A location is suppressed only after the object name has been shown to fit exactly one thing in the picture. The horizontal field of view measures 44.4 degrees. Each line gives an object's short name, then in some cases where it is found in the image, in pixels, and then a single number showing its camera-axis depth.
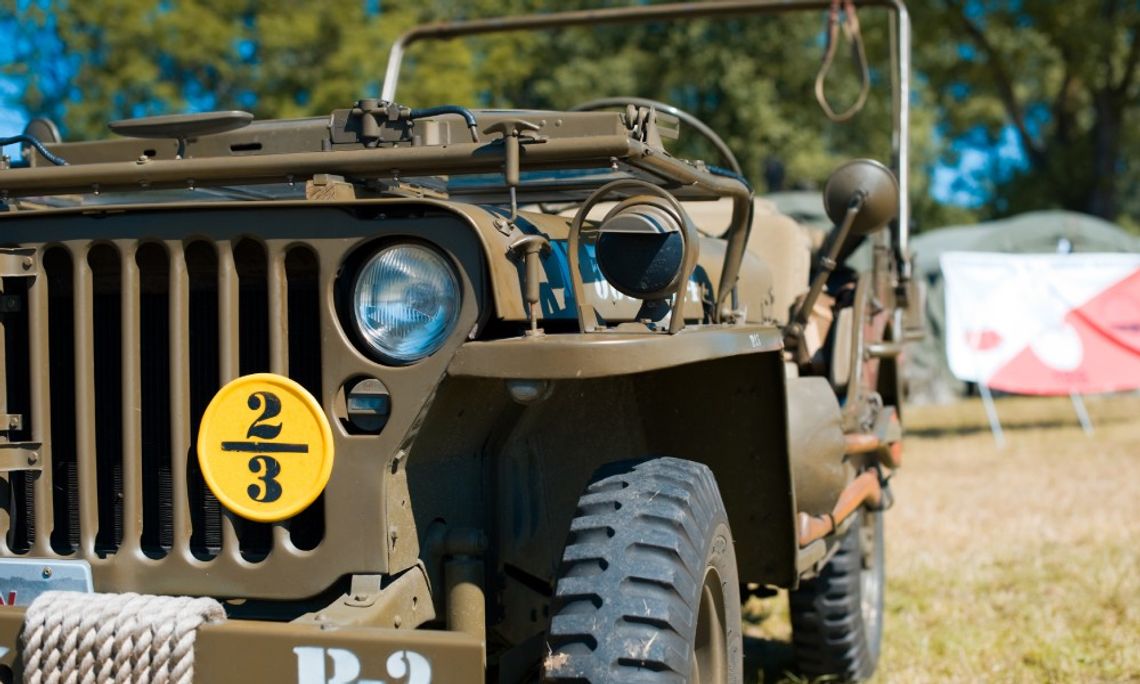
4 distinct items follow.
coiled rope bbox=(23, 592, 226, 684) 2.58
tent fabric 17.80
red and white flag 14.18
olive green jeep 2.61
